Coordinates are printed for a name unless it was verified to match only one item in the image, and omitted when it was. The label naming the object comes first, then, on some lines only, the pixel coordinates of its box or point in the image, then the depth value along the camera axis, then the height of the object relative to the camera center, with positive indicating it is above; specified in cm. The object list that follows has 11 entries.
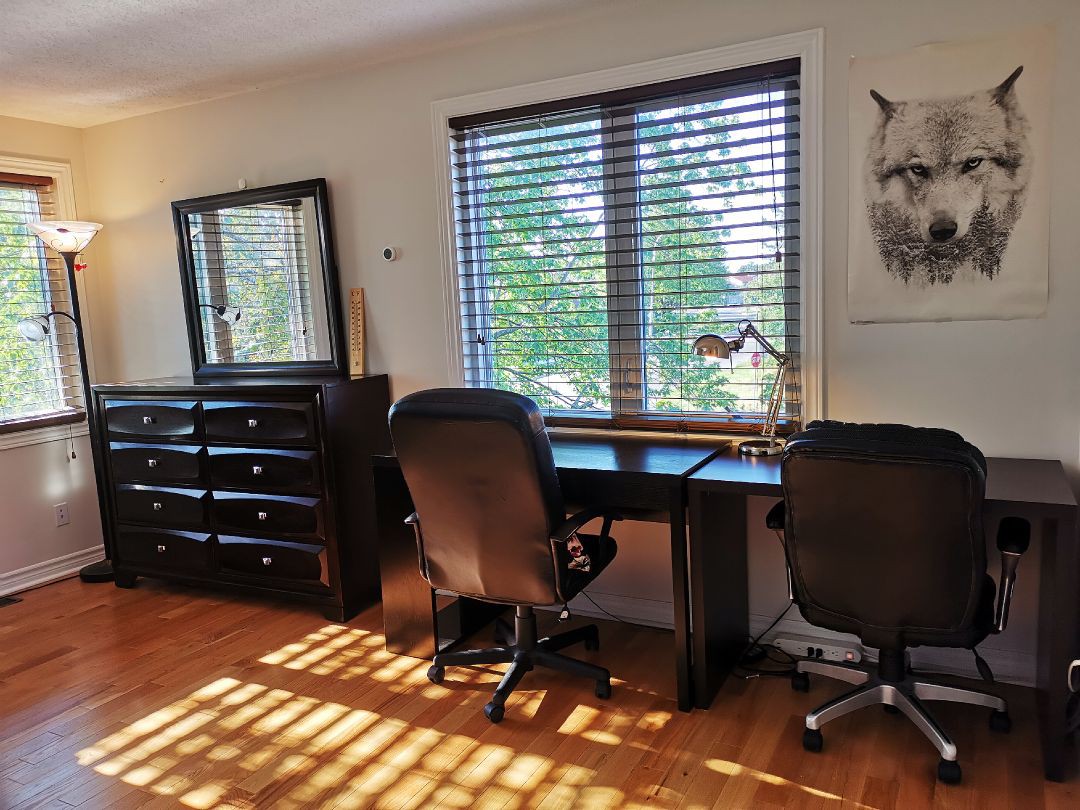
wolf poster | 238 +31
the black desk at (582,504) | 247 -66
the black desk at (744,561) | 201 -78
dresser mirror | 365 +18
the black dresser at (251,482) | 333 -68
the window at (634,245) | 280 +21
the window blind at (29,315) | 400 +8
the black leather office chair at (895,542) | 190 -63
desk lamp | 260 -23
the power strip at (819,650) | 275 -121
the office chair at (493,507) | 225 -57
